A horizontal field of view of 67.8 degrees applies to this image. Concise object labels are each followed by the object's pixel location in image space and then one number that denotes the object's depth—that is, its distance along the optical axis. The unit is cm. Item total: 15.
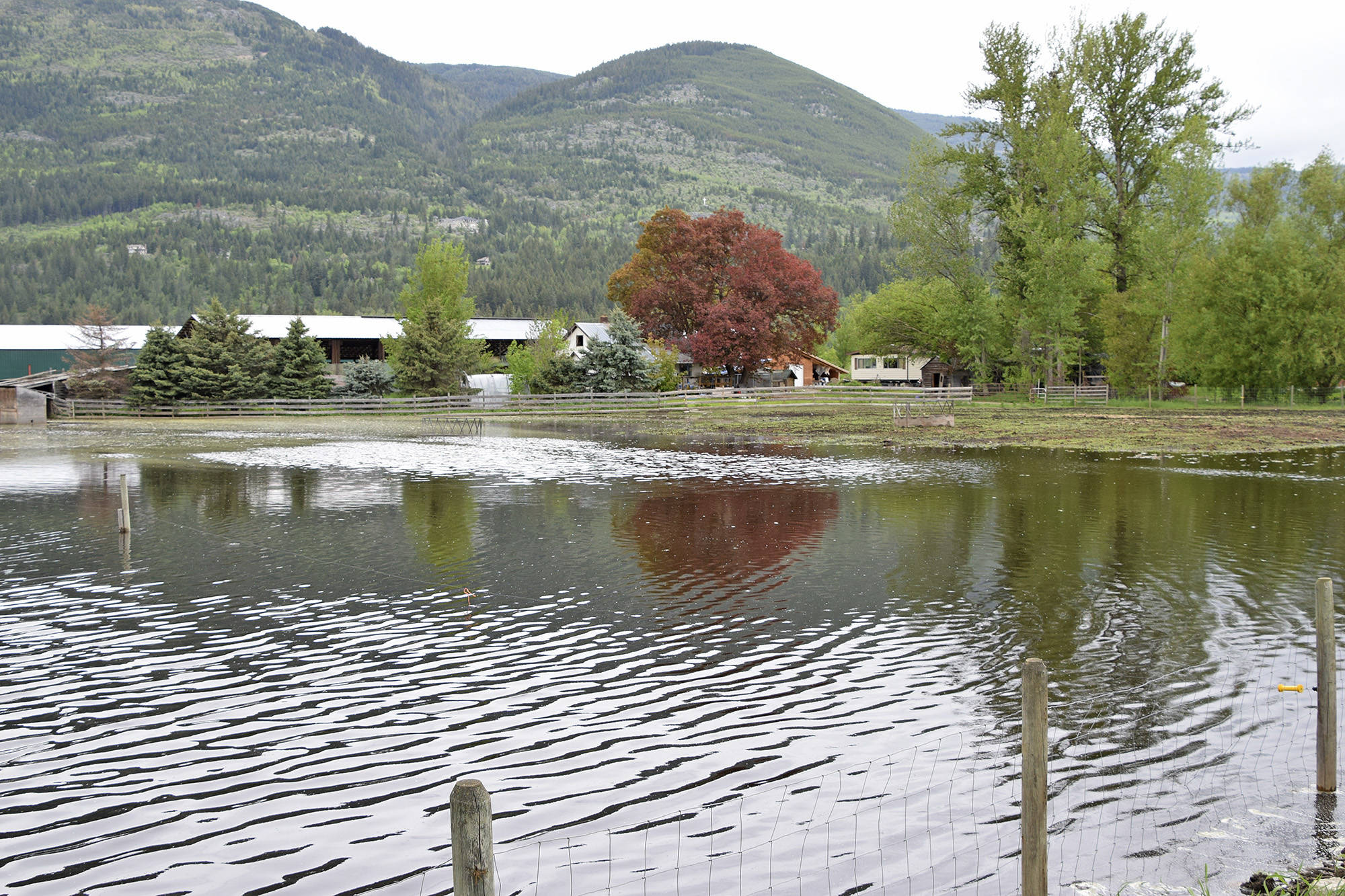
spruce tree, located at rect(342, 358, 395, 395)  7825
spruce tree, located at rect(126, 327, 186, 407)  7356
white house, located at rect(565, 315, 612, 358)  9338
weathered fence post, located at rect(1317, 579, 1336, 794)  692
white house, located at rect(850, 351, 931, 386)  11881
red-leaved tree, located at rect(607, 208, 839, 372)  6894
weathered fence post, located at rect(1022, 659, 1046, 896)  518
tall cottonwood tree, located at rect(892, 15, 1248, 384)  5916
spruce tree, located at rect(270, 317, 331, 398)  7588
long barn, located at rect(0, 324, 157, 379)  8444
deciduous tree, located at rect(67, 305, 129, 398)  7569
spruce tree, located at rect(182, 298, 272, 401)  7394
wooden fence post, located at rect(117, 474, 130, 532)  1884
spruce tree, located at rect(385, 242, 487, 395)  7456
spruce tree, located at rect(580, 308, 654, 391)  7019
